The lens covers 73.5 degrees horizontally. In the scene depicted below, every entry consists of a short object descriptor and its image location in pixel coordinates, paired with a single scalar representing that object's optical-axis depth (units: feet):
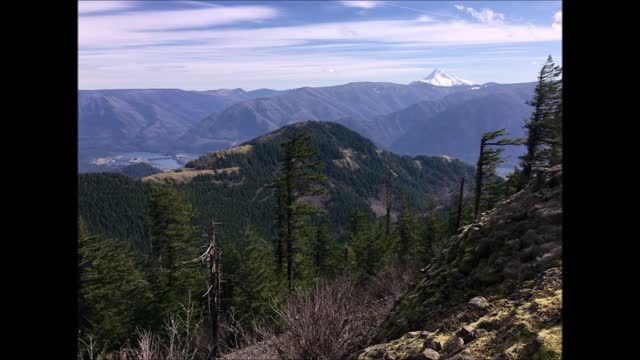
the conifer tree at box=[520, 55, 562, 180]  95.96
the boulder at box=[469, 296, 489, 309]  31.17
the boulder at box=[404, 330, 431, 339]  30.58
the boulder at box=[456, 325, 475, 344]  25.99
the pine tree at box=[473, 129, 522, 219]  100.73
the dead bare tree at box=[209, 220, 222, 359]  62.90
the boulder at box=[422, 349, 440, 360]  25.61
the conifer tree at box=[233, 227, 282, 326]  102.63
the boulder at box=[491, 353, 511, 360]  21.83
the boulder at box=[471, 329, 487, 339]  25.93
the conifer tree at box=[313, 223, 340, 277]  148.46
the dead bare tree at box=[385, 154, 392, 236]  156.01
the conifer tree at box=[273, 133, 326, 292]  98.43
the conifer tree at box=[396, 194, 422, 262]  159.72
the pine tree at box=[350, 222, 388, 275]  133.39
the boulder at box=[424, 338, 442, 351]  26.94
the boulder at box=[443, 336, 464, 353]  25.60
